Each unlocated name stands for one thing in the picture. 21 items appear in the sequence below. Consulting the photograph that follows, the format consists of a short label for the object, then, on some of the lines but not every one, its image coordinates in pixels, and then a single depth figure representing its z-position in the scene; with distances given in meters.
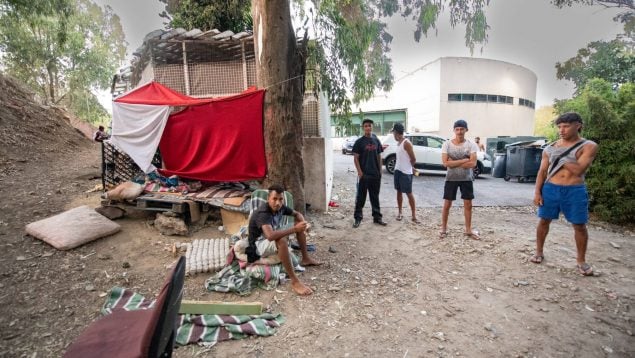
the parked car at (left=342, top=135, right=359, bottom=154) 18.09
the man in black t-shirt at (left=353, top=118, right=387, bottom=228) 5.12
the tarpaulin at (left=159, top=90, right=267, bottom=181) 4.80
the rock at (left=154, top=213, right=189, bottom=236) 4.49
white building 18.98
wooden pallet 4.59
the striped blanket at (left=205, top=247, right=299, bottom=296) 3.20
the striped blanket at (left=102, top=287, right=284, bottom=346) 2.45
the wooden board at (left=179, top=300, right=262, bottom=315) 2.70
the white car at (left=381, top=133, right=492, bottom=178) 10.87
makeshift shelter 5.70
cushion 3.93
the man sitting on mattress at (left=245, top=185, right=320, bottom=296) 3.15
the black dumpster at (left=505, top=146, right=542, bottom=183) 10.13
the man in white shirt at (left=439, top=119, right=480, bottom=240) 4.39
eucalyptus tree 4.40
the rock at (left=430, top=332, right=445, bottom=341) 2.47
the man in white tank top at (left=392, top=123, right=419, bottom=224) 5.28
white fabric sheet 5.02
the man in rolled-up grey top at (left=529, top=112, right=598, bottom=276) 3.27
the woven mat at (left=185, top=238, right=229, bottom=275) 3.54
